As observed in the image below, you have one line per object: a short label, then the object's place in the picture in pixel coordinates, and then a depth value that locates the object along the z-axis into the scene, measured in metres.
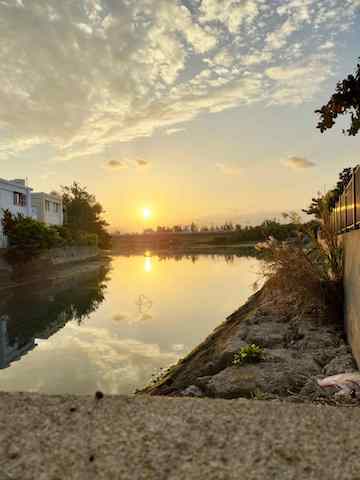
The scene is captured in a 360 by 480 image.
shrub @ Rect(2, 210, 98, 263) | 32.75
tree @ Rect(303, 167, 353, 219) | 8.08
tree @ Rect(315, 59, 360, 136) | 3.82
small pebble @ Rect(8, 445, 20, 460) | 2.18
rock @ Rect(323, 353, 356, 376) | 4.49
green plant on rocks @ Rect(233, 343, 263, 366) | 5.34
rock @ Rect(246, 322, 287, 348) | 6.47
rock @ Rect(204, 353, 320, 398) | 4.31
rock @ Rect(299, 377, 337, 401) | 3.76
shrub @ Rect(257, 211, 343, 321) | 6.90
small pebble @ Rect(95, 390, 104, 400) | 2.83
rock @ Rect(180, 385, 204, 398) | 4.68
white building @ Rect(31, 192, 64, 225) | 47.31
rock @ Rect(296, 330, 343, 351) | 5.75
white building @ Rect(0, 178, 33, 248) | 35.44
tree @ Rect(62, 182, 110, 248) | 65.69
